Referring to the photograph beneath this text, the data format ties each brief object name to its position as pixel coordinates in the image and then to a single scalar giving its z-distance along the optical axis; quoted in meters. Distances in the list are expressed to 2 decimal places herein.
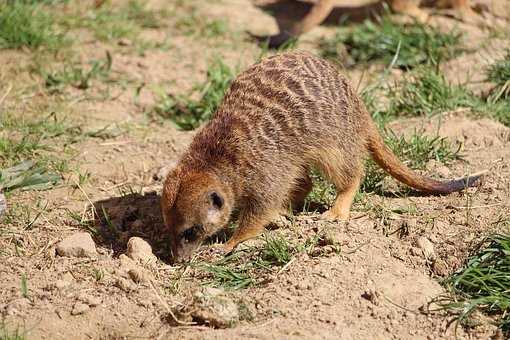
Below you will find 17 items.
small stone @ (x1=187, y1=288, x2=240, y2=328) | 6.18
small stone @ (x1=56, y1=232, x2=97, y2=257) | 7.13
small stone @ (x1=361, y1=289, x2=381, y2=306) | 6.40
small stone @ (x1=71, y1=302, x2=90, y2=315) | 6.45
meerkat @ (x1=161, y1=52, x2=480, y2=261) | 7.11
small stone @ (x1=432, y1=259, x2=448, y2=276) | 6.70
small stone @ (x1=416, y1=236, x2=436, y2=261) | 6.86
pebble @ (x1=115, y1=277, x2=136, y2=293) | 6.69
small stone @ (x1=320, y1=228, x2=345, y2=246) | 6.94
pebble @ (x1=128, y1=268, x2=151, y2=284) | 6.79
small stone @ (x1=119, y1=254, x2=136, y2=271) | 6.90
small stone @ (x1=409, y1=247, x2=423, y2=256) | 6.90
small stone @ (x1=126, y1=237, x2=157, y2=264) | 7.02
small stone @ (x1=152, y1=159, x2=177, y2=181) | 8.59
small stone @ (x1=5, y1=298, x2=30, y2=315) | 6.37
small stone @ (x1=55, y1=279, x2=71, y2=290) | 6.71
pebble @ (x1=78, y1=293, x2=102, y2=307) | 6.52
